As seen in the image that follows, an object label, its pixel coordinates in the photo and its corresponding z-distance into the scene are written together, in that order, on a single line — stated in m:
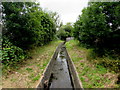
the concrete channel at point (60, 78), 3.95
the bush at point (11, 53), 4.69
